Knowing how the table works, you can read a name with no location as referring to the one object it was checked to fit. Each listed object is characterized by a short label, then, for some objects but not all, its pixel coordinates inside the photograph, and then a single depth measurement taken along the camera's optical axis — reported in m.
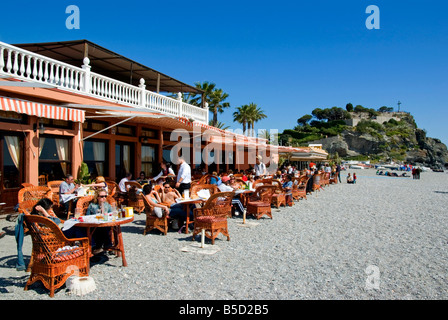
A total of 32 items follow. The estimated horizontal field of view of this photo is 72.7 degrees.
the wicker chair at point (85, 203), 4.72
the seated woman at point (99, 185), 7.89
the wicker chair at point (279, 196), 9.56
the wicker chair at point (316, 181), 14.82
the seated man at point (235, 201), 7.82
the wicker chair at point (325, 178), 17.67
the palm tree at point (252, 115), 48.34
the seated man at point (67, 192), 6.89
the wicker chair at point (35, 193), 6.49
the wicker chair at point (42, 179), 8.52
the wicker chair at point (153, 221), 6.05
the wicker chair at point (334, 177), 22.62
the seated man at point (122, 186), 8.49
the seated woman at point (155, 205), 6.02
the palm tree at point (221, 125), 49.41
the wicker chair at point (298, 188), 11.39
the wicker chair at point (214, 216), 5.51
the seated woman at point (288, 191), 10.35
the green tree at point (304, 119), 135.12
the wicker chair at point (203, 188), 7.48
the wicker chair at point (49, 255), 3.30
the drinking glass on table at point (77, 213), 4.36
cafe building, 7.66
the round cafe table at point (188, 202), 6.14
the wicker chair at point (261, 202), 7.87
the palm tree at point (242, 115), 48.28
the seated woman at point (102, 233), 4.51
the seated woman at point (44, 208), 4.25
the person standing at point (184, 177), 7.73
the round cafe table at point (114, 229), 3.91
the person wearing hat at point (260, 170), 12.99
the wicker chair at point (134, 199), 8.23
